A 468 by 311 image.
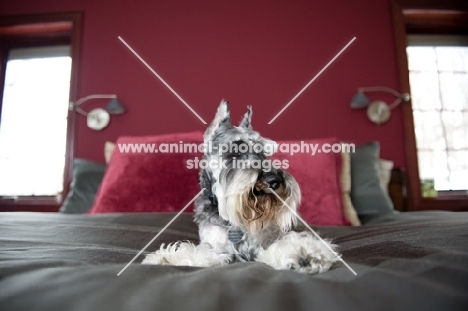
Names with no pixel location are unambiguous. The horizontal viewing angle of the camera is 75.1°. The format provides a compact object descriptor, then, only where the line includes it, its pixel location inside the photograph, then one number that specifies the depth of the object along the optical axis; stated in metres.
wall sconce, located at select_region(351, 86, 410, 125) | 3.11
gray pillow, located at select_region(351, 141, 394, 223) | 2.09
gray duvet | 0.56
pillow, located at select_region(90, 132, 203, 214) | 2.00
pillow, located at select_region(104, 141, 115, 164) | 2.70
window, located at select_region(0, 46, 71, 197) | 3.71
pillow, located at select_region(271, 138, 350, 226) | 1.91
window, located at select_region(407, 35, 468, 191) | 3.51
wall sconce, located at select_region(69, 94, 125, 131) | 3.14
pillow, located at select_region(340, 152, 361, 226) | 2.00
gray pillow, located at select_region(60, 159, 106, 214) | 2.35
